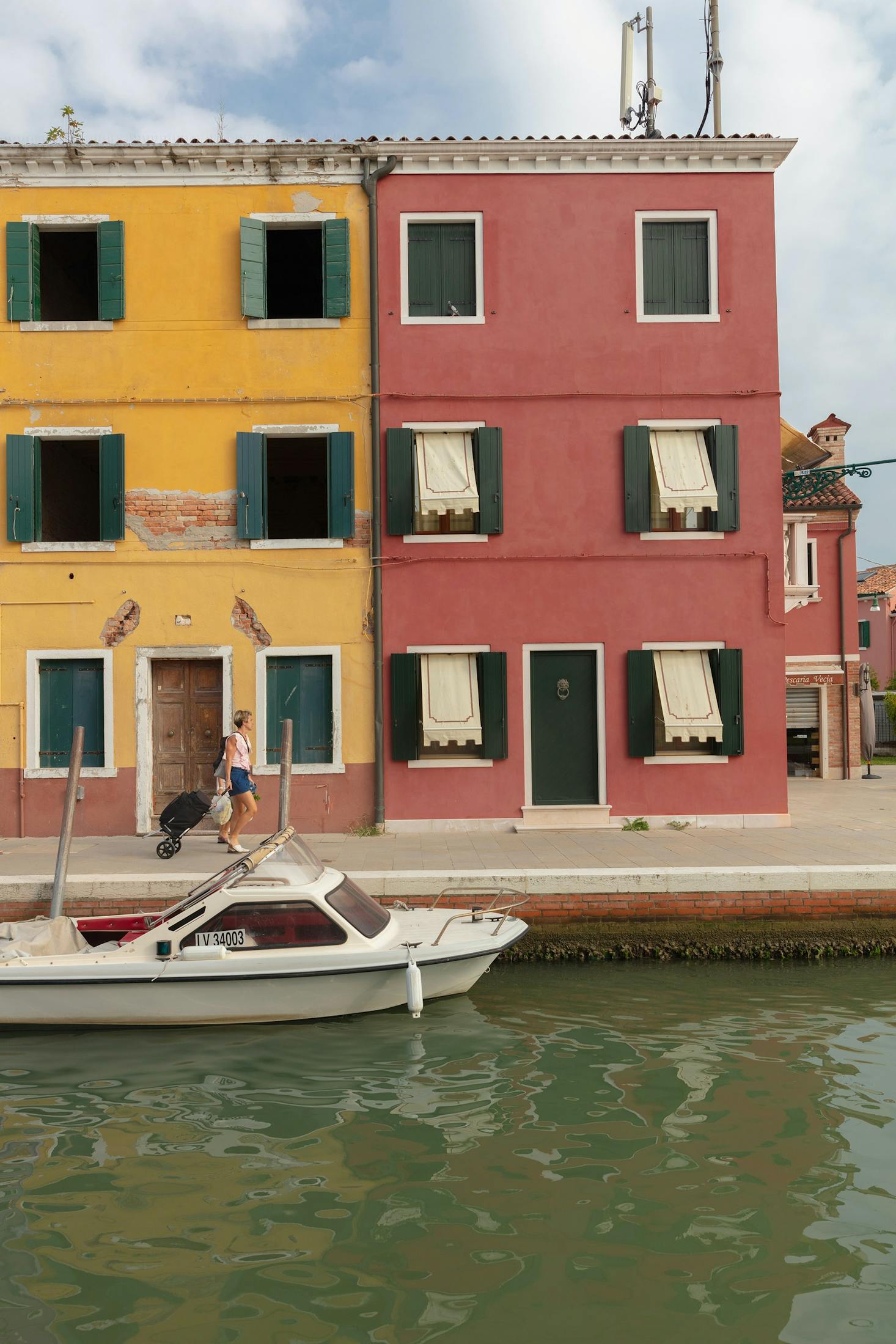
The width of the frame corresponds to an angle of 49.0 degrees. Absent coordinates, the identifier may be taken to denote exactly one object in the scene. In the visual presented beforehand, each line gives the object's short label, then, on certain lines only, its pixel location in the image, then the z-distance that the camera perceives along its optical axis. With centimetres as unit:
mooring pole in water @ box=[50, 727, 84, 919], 884
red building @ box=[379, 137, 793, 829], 1295
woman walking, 1077
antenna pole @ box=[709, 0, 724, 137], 1405
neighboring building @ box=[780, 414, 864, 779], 2122
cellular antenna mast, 1463
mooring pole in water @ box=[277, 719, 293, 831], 1078
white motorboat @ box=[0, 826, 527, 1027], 708
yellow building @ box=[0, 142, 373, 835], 1289
